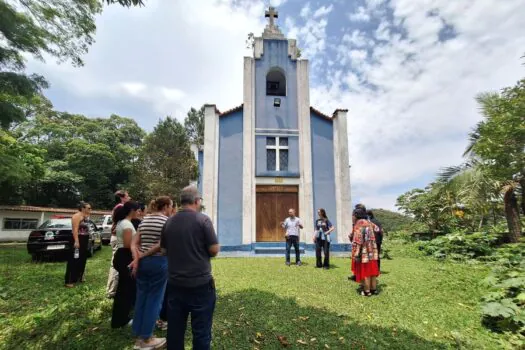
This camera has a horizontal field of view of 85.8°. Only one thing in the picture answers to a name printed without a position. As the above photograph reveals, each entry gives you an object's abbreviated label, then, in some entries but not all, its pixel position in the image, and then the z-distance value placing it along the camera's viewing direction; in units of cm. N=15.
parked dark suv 941
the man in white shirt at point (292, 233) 967
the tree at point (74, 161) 3142
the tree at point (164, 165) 1592
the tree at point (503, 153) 927
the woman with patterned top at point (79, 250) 645
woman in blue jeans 344
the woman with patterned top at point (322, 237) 903
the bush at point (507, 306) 399
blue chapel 1343
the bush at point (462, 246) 1121
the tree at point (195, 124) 3142
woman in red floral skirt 592
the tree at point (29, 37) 851
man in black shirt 272
